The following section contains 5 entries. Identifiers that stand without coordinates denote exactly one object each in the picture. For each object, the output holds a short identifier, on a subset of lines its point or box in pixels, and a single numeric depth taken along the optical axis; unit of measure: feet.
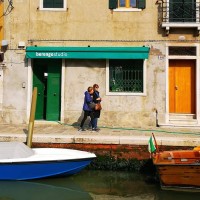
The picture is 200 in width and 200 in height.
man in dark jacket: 36.14
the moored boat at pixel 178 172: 25.77
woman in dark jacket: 36.63
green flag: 28.09
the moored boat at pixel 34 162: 27.43
